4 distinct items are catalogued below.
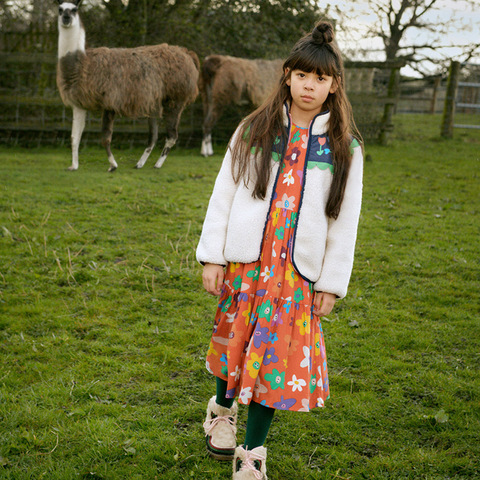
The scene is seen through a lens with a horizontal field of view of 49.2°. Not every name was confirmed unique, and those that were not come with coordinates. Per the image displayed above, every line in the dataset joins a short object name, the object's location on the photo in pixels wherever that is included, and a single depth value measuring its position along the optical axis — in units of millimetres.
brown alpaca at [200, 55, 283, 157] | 8938
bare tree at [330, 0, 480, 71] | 15133
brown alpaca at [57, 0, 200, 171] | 6633
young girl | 1798
